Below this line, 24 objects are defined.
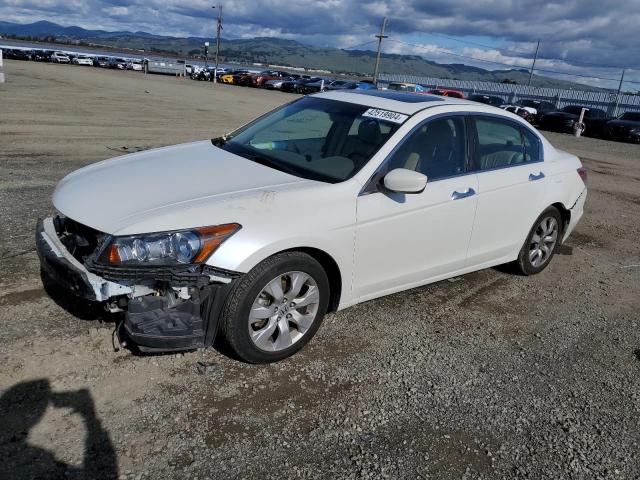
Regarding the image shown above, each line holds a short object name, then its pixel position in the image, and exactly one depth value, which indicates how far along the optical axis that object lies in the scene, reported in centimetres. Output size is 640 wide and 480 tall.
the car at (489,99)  3497
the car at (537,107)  3039
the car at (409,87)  2875
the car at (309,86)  4481
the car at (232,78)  5246
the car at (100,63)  6625
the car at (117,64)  6544
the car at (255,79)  5038
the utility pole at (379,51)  5442
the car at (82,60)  6469
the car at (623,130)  2430
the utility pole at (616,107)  4297
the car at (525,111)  3076
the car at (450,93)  3313
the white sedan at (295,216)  297
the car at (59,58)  6469
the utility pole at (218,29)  7216
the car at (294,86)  4591
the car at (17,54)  6369
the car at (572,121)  2669
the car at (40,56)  6369
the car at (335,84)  4301
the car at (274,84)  4769
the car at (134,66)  6675
